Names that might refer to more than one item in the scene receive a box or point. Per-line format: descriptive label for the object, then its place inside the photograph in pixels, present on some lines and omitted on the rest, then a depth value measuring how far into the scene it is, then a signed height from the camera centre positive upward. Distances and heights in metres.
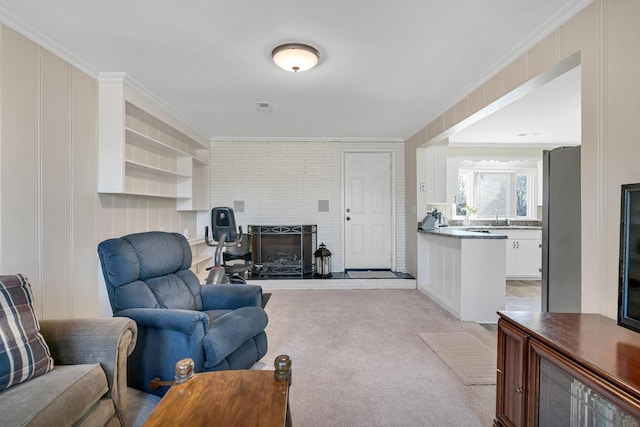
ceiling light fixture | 2.23 +1.16
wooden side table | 1.14 -0.78
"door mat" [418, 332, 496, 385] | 2.24 -1.18
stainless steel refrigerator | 2.25 -0.14
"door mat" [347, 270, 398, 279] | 4.86 -1.02
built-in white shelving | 2.77 +0.72
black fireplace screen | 5.00 -0.61
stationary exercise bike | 3.58 -0.20
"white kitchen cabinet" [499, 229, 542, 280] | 5.28 -0.68
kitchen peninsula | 3.37 -0.70
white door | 5.37 +0.02
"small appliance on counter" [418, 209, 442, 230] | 4.49 -0.14
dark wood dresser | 1.05 -0.61
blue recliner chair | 1.87 -0.70
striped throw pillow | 1.31 -0.58
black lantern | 4.91 -0.79
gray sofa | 1.19 -0.75
